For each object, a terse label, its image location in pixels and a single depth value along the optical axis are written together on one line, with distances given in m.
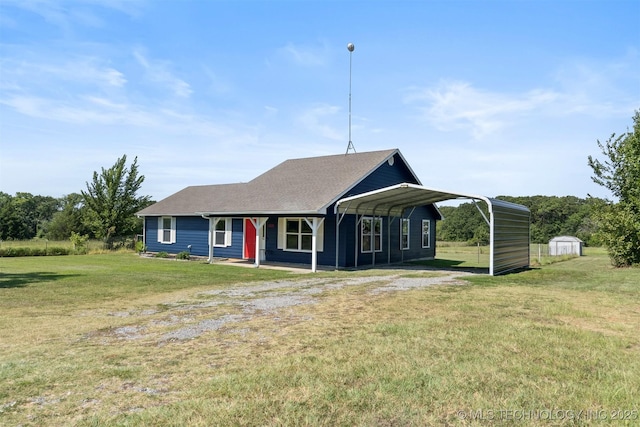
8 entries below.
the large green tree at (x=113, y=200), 30.39
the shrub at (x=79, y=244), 26.52
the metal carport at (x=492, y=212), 14.77
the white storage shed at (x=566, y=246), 31.47
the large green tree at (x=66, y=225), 39.12
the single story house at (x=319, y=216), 17.56
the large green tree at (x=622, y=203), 19.23
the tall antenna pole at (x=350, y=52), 22.44
